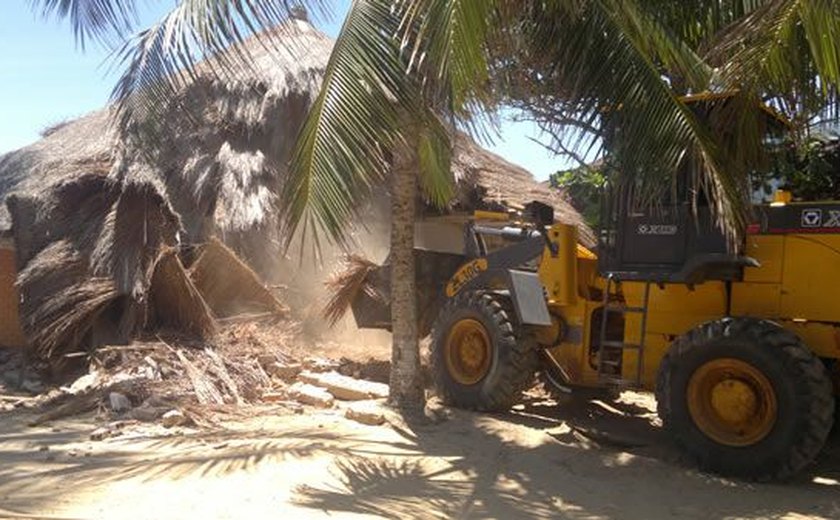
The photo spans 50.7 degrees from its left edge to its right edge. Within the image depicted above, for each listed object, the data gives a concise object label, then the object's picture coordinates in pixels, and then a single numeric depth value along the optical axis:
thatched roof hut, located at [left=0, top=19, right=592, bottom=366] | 12.01
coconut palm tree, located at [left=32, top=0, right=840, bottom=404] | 6.91
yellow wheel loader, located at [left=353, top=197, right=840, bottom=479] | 7.19
